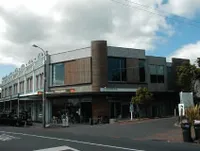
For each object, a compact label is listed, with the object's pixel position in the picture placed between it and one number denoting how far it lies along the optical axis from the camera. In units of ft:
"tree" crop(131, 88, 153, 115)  117.00
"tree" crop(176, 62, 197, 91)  137.49
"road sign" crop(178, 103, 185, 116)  92.91
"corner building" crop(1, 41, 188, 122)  128.88
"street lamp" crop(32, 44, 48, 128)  111.79
